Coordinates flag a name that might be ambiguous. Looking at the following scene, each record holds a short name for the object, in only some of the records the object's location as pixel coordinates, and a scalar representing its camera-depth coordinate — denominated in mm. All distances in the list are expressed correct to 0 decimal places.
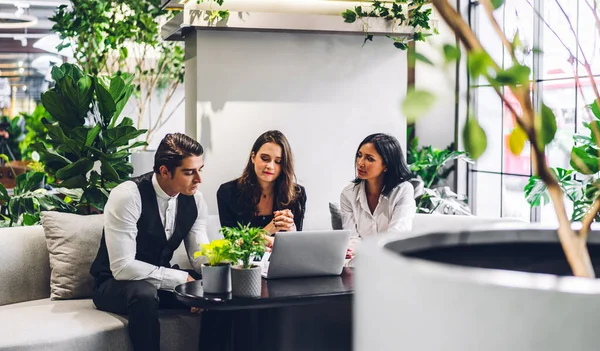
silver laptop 3256
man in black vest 3549
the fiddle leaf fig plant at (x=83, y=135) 4488
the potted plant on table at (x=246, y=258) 3059
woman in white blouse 4383
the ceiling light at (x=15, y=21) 10094
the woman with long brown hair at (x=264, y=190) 4309
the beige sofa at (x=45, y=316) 3375
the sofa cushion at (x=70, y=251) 3922
